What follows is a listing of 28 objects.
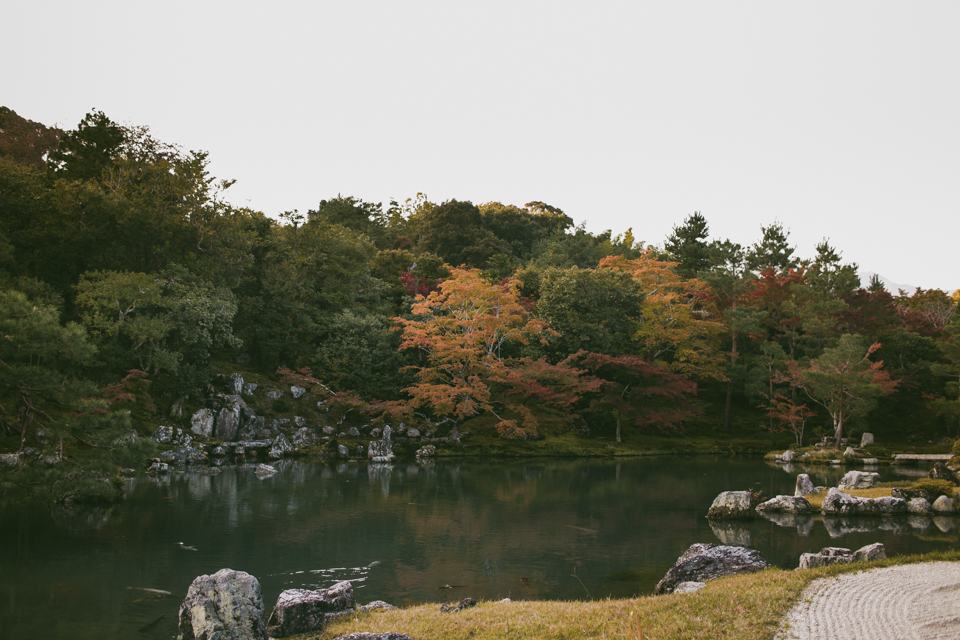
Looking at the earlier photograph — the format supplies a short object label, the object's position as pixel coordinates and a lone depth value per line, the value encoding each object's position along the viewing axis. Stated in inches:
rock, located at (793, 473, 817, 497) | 606.9
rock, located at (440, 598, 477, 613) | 260.6
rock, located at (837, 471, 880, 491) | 650.2
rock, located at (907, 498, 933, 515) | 534.9
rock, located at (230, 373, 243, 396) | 965.8
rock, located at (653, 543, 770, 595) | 309.1
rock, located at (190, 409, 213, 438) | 884.0
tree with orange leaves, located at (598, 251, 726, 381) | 1198.3
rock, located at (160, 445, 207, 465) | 804.6
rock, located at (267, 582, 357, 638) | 241.1
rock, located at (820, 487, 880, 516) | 534.9
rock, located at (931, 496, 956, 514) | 533.3
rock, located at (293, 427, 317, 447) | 950.4
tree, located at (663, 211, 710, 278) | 1587.1
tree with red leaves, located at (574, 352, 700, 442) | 1103.0
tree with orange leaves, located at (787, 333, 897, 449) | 1016.9
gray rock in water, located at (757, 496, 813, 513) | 547.2
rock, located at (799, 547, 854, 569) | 322.7
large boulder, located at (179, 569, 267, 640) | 227.3
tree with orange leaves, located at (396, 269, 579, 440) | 1003.8
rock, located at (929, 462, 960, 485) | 603.3
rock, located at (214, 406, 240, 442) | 903.1
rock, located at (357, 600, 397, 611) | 274.1
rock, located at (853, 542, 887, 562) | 332.6
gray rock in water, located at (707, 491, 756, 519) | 514.0
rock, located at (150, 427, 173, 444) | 819.4
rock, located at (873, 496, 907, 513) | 538.9
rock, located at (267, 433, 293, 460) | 901.2
